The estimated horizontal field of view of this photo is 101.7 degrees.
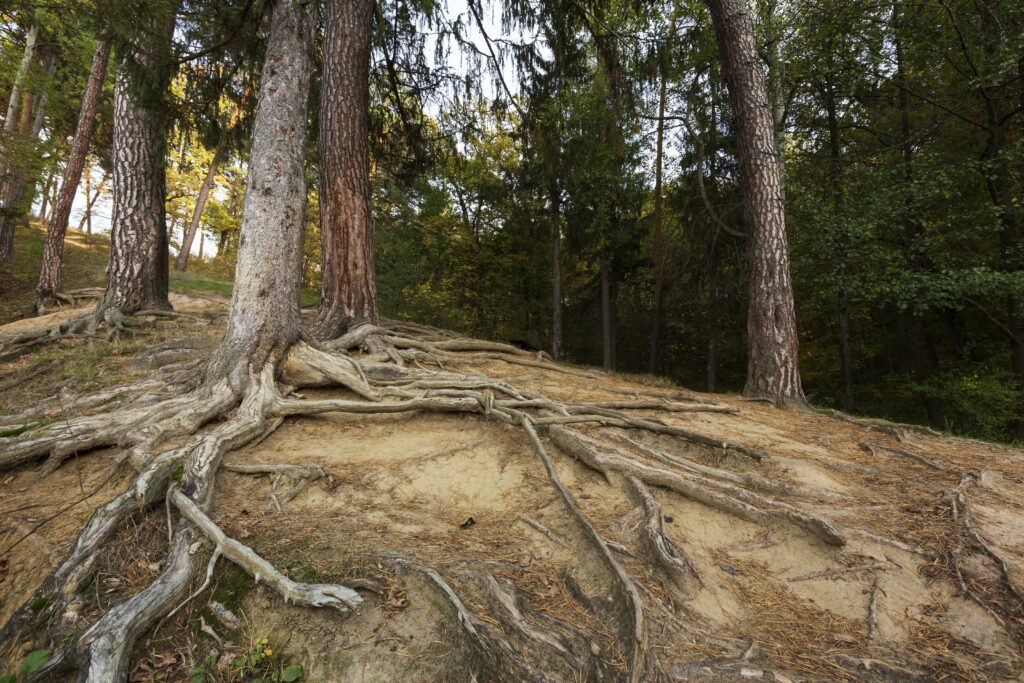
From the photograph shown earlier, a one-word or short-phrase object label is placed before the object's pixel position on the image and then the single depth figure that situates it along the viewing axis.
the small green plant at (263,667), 1.56
